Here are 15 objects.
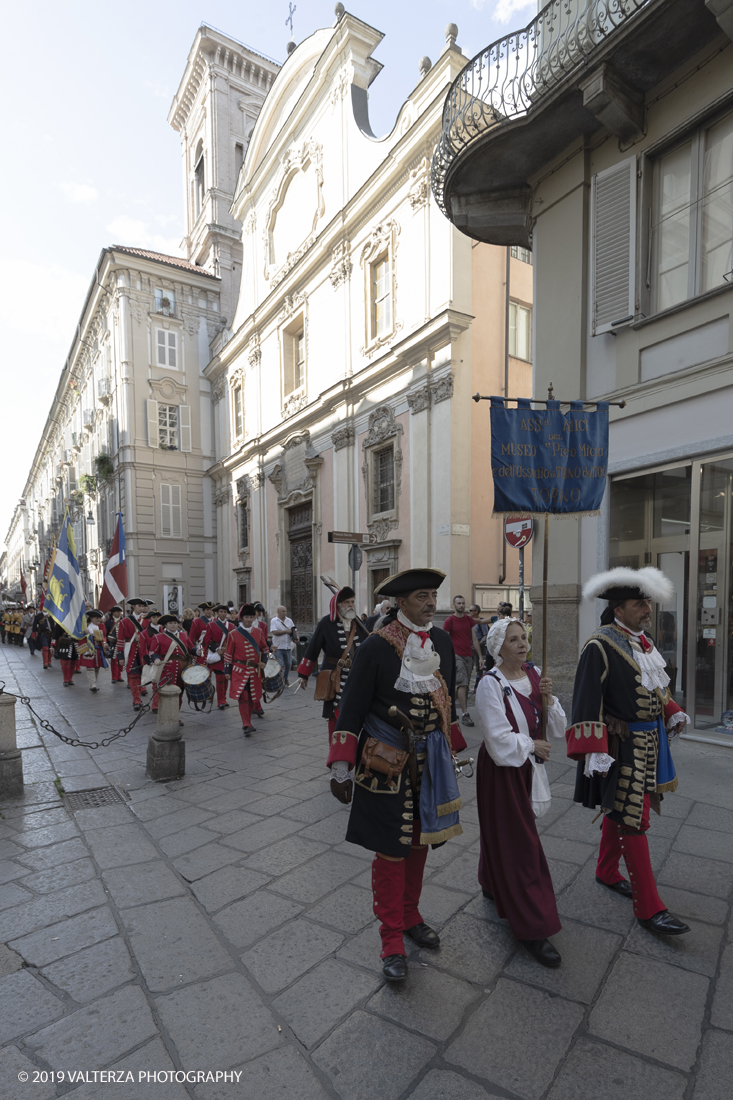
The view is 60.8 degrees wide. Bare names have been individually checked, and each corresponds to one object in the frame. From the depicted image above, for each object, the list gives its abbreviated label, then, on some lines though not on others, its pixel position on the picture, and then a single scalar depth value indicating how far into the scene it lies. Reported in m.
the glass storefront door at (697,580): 6.98
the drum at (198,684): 8.79
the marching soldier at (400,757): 2.88
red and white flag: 10.74
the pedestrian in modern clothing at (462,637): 9.20
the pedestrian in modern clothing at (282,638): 13.43
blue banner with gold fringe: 4.52
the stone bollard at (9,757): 5.60
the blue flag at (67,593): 8.19
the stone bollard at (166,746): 6.16
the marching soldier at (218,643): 10.48
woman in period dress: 2.95
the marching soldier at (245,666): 8.53
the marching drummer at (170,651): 9.46
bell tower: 30.41
